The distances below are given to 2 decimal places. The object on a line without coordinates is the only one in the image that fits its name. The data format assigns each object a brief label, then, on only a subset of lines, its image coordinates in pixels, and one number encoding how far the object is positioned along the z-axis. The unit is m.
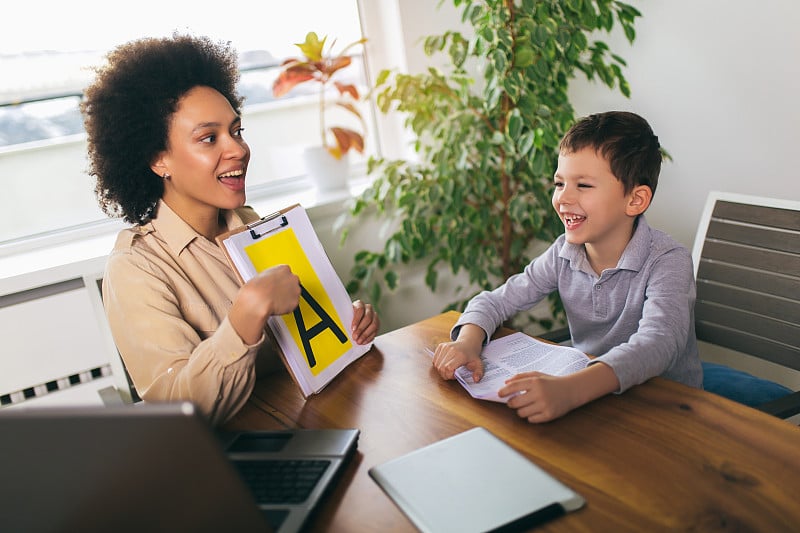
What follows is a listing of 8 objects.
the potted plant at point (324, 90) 2.21
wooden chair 1.38
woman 1.08
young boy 1.16
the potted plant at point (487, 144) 1.86
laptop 0.48
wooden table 0.71
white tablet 0.71
